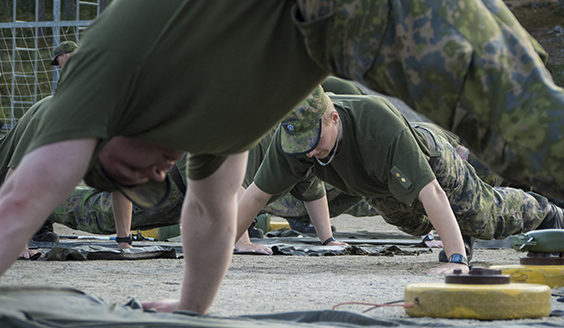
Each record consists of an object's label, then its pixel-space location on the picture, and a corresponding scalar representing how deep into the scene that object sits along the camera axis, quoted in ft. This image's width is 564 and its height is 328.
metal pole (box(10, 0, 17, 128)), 72.02
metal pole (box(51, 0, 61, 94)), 64.03
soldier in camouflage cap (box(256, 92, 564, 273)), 18.52
